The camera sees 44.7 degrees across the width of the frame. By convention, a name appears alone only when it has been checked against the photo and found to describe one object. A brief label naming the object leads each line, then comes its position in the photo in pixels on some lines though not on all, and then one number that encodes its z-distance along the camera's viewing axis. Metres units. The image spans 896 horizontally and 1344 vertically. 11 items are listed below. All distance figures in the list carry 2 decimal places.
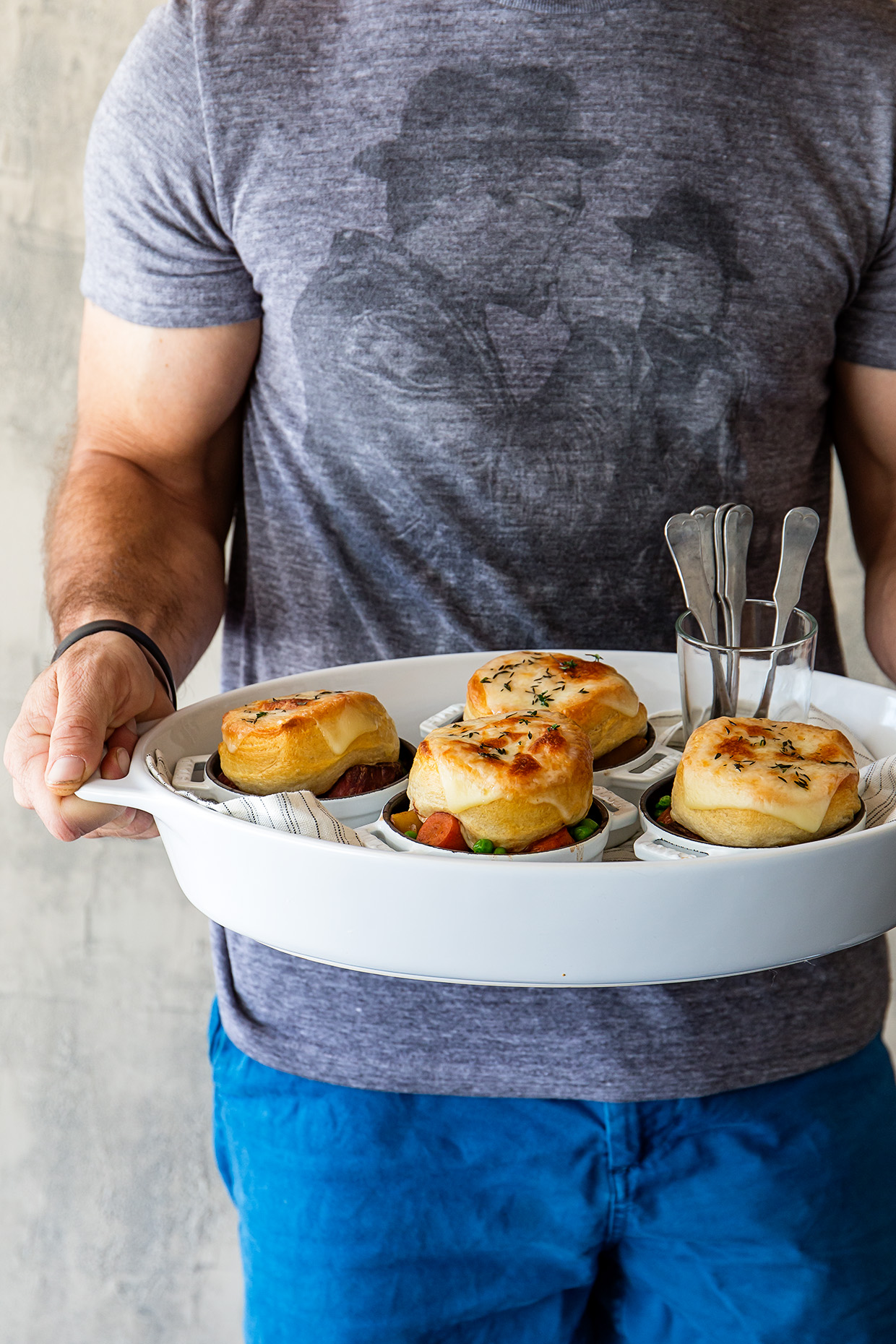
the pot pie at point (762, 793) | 0.84
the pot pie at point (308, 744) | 0.95
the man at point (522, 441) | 1.25
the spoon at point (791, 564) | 1.04
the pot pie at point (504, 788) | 0.85
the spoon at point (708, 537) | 1.06
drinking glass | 1.03
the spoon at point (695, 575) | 1.03
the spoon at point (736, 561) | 1.07
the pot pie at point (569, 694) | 1.02
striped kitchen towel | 0.82
